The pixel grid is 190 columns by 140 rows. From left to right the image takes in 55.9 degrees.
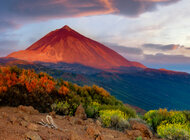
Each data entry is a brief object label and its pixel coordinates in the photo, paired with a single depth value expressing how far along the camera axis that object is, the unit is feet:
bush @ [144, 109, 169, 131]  27.40
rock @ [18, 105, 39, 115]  21.05
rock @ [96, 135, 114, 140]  14.74
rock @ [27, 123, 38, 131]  13.76
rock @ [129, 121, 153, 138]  19.55
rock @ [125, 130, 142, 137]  18.16
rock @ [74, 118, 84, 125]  20.43
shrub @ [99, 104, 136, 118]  29.86
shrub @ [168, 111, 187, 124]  27.09
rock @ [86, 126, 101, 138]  15.64
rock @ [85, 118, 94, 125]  21.38
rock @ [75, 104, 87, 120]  24.11
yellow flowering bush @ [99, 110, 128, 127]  23.15
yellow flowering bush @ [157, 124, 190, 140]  20.59
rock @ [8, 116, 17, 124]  14.64
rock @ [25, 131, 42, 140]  11.23
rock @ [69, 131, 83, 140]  12.95
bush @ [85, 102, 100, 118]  27.40
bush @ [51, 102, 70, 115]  25.99
